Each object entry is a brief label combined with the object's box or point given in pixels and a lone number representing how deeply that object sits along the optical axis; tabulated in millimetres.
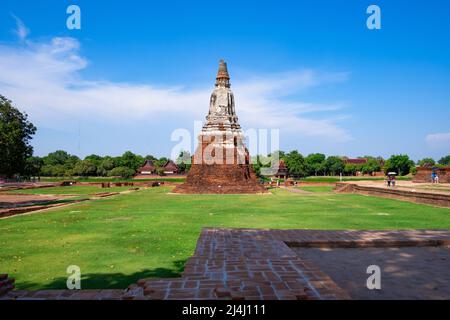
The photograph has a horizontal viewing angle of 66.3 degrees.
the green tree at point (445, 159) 138900
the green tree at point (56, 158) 92856
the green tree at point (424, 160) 102475
